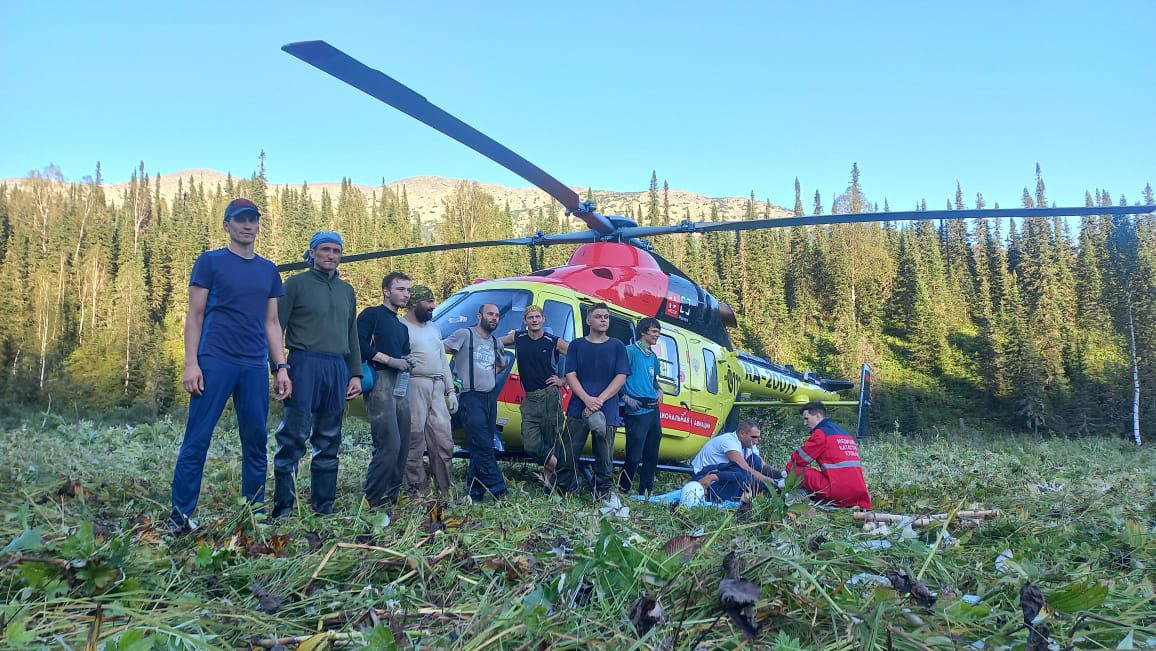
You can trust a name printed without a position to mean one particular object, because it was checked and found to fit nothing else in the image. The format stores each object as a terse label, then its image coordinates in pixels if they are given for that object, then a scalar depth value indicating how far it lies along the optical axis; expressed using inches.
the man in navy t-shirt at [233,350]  150.8
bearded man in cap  211.0
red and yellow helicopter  251.0
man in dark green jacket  170.2
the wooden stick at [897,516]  154.9
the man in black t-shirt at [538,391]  246.7
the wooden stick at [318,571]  88.2
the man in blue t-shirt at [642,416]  242.1
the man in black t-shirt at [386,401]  195.5
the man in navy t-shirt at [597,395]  234.4
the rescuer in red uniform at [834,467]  195.2
